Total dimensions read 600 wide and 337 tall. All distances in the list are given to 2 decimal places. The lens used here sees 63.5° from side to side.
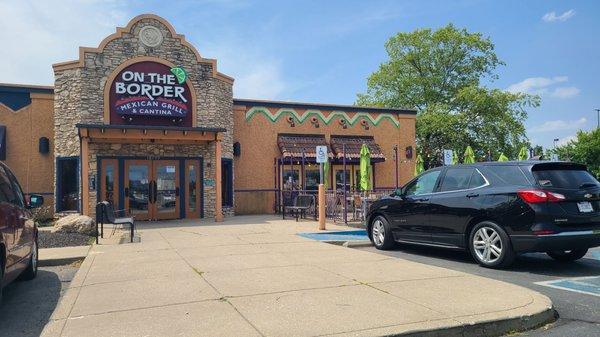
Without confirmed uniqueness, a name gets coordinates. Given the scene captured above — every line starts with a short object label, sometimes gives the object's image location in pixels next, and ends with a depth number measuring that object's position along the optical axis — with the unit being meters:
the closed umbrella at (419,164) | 18.89
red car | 5.32
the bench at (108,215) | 11.21
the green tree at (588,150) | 42.66
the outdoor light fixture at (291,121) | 20.92
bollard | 13.44
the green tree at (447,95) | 35.69
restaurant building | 16.59
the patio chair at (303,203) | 15.98
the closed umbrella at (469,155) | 17.61
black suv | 7.26
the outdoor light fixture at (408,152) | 23.19
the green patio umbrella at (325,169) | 17.97
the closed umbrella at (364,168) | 15.69
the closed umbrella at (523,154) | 16.88
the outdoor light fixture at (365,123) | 22.27
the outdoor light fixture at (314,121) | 21.30
